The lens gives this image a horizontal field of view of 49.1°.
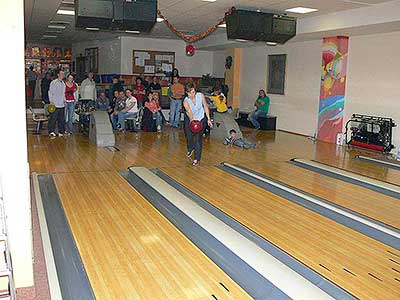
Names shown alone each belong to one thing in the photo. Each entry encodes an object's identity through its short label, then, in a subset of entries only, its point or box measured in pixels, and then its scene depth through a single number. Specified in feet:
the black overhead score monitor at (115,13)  20.29
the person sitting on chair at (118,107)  32.73
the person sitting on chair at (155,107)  33.09
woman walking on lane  21.40
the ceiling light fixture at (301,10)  24.99
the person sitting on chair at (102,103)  34.88
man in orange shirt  36.60
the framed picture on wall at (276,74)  37.70
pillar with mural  30.89
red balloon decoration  40.77
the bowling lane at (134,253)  9.24
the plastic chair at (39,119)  30.47
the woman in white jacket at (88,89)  34.09
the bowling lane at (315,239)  10.00
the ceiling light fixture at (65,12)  28.25
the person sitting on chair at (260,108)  38.27
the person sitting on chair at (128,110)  32.35
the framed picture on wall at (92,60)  51.51
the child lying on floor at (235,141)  27.91
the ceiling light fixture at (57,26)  38.02
